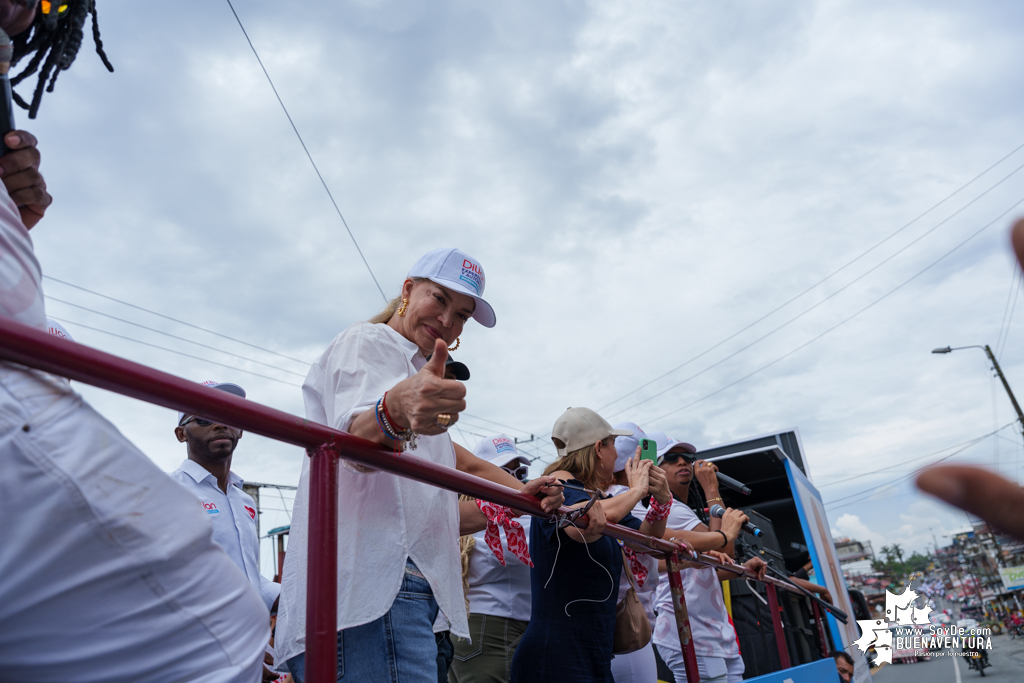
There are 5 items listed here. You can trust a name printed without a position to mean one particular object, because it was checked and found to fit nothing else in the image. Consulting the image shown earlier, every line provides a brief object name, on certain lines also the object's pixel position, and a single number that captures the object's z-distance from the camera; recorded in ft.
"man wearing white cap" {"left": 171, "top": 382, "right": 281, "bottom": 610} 10.36
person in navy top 7.80
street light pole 66.49
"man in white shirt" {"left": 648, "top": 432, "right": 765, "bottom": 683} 12.76
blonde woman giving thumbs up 4.63
